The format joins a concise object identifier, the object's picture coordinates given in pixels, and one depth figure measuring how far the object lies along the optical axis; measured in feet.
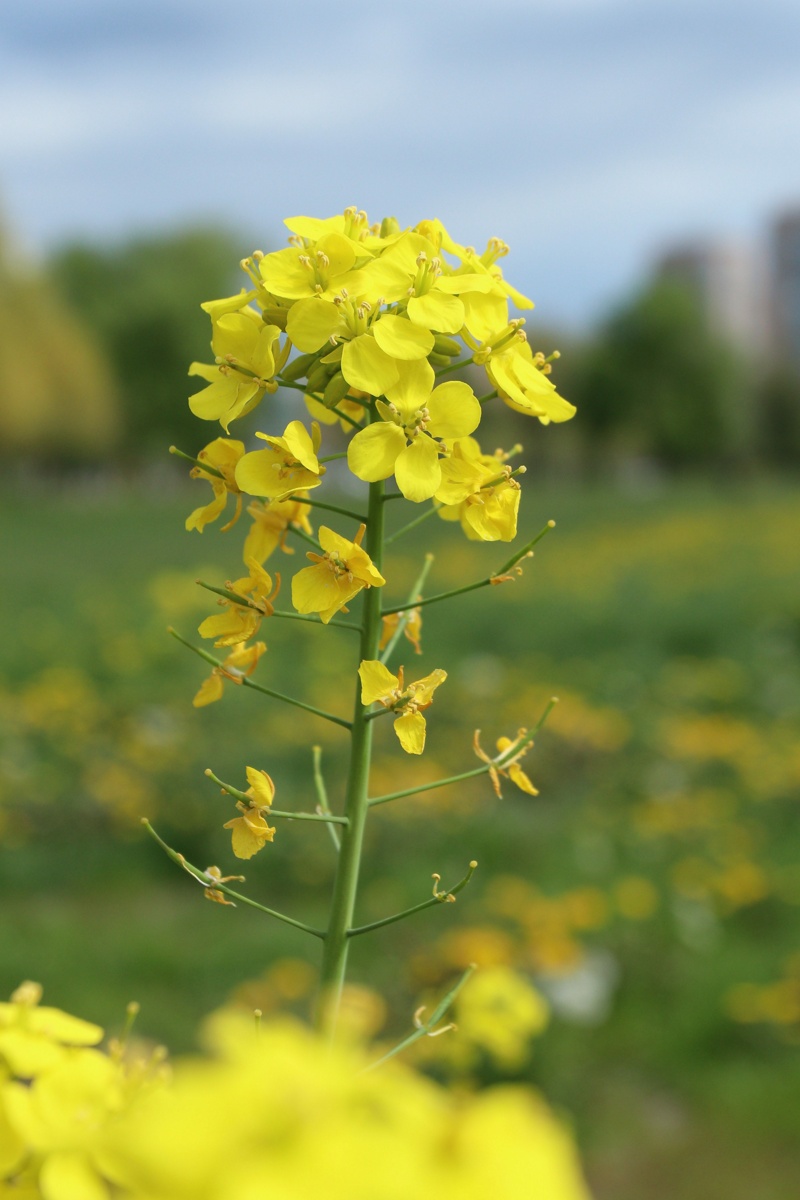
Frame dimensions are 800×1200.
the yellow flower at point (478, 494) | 1.06
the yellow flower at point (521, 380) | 1.08
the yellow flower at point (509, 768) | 1.09
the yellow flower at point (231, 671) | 1.09
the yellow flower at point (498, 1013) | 2.12
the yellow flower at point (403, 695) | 1.02
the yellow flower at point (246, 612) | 1.08
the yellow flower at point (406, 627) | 1.14
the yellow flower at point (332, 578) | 1.03
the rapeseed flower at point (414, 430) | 1.03
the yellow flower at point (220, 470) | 1.08
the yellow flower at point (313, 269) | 1.05
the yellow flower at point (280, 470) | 1.04
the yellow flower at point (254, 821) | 1.05
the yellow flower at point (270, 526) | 1.11
